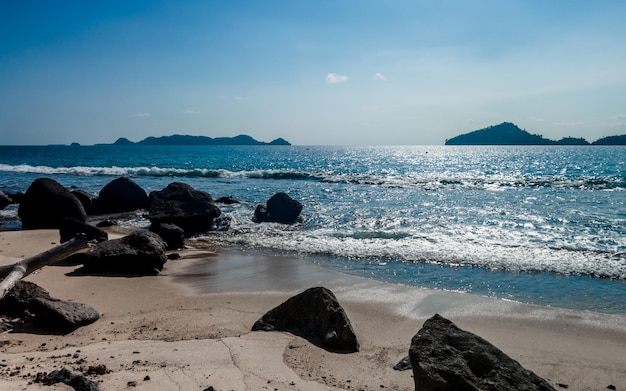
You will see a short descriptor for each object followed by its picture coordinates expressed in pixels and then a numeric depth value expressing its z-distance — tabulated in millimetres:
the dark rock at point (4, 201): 21438
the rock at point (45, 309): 6039
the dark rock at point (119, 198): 20375
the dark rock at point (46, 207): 15500
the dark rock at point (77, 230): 12016
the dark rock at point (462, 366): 3883
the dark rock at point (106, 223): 16453
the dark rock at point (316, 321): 5762
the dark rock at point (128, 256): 9391
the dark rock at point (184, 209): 15219
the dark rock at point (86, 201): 20047
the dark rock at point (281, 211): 17422
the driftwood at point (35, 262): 6952
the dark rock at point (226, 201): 22828
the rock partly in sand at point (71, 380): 3956
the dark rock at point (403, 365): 5160
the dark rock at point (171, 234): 12508
